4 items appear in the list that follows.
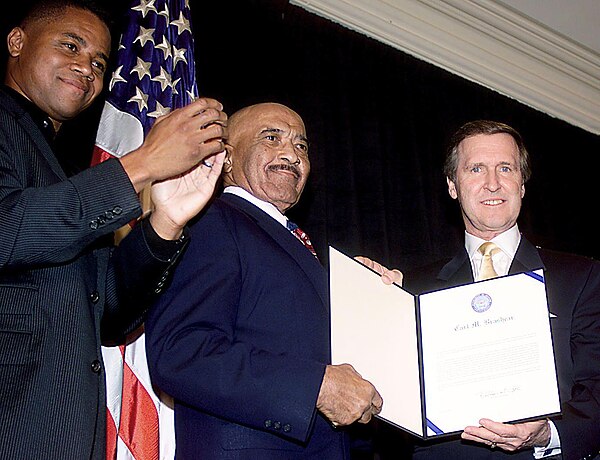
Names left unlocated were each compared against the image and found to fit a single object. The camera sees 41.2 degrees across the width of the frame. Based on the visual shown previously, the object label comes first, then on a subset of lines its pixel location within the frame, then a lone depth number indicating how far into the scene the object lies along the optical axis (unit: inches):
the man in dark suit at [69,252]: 63.0
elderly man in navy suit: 74.2
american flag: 103.0
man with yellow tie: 84.2
